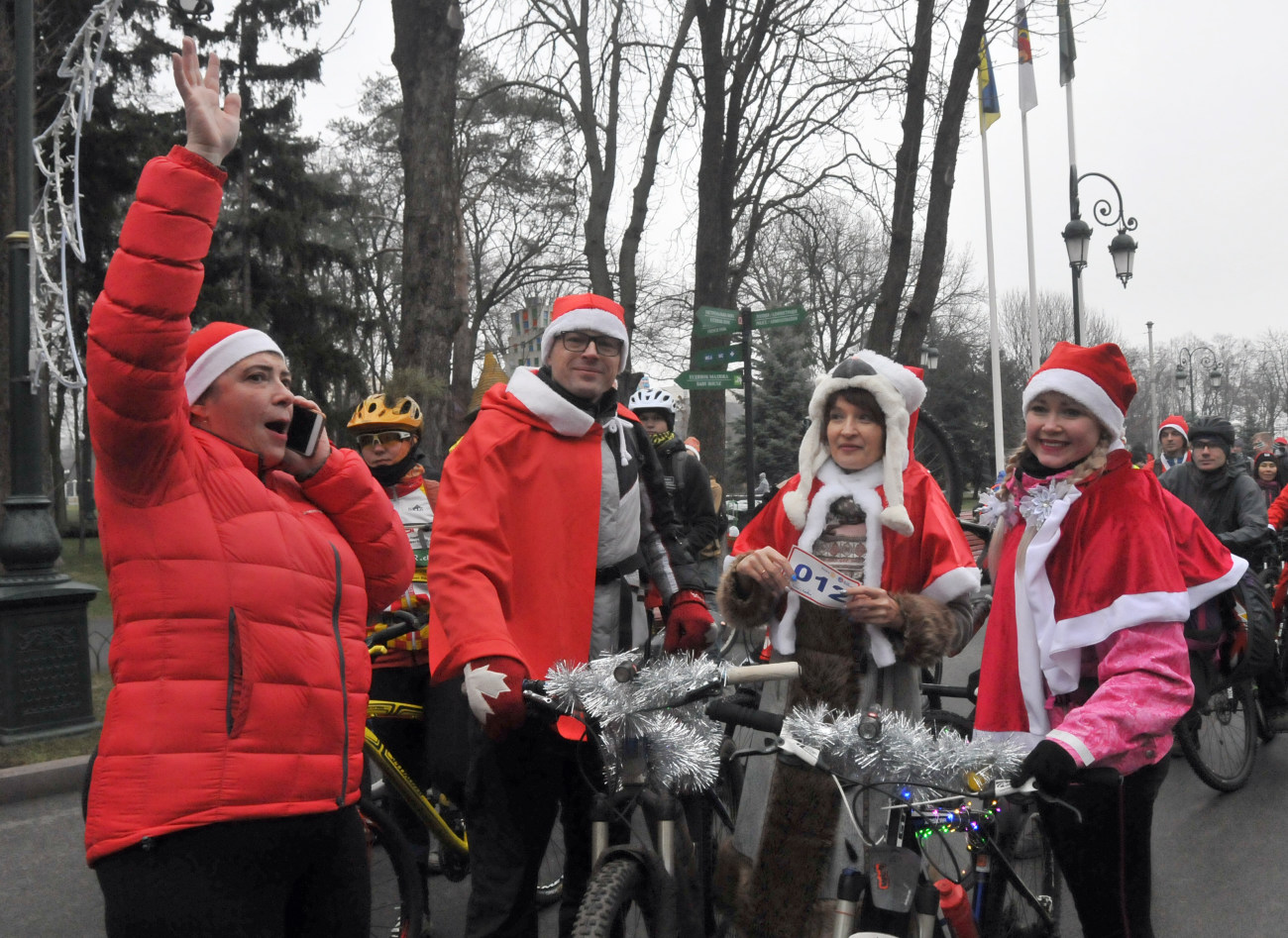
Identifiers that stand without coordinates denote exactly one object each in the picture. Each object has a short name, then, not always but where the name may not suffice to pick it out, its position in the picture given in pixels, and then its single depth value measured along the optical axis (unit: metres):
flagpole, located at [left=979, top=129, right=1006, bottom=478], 26.30
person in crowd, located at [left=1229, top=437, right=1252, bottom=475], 8.01
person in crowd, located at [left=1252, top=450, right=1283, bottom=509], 12.78
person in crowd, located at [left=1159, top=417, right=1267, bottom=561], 7.73
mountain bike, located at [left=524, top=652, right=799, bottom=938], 2.63
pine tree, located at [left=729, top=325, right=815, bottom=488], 30.09
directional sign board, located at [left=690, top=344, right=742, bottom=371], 11.49
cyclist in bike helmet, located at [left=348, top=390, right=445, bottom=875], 4.48
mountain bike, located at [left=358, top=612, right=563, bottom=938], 3.67
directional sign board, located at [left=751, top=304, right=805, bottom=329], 10.39
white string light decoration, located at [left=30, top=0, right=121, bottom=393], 7.67
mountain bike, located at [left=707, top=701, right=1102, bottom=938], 2.18
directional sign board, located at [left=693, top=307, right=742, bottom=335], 10.93
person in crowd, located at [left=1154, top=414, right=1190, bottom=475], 10.85
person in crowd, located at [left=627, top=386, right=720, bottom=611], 6.89
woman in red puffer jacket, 1.91
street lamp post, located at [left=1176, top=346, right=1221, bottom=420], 43.27
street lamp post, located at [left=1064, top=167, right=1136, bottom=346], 18.55
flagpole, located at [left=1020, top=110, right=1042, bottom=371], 25.81
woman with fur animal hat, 3.01
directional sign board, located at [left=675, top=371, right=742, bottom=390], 11.41
